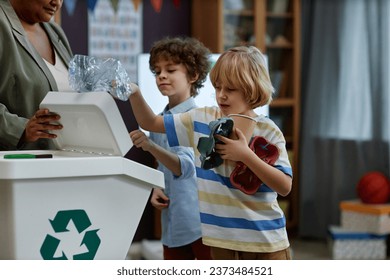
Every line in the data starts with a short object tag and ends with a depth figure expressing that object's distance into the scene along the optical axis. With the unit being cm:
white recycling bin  324
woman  350
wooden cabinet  731
